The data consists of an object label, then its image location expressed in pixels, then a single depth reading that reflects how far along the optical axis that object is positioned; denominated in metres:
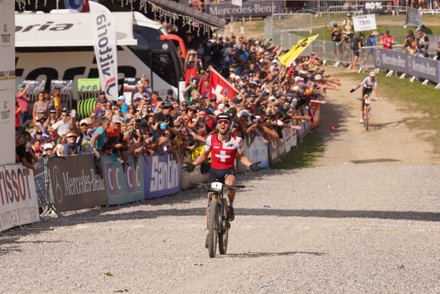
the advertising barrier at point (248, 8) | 67.99
